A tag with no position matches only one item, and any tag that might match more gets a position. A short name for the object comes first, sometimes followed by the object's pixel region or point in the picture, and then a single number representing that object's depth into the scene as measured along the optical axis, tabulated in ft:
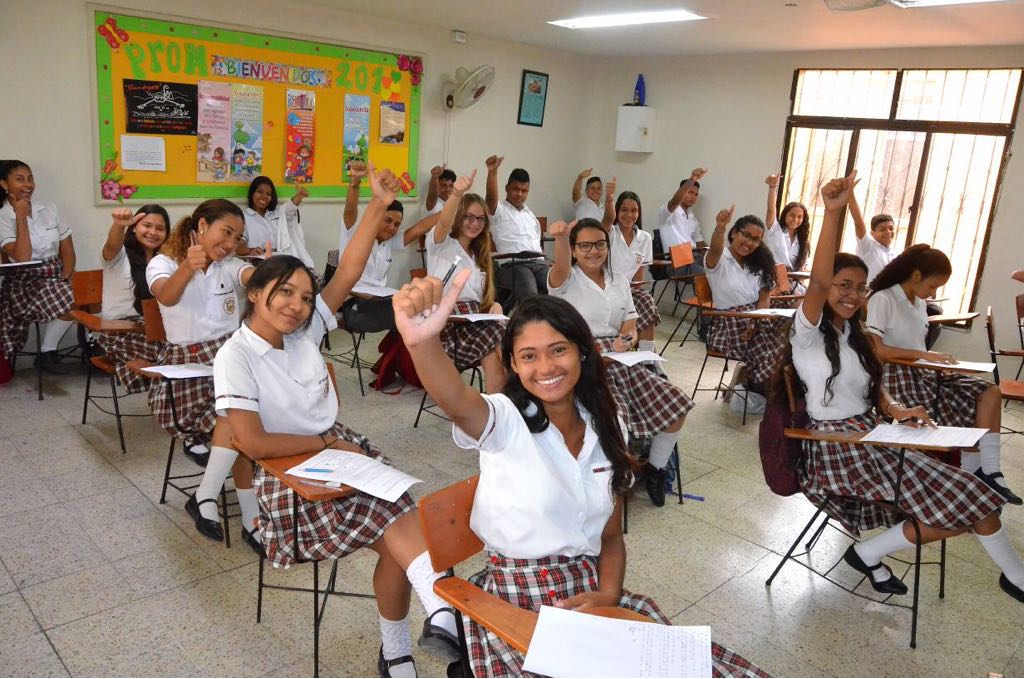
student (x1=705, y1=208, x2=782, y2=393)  15.37
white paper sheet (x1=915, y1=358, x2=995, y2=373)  11.37
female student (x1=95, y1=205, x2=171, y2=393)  12.19
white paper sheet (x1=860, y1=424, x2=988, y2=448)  7.79
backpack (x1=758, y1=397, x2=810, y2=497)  9.09
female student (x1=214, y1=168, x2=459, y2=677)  6.56
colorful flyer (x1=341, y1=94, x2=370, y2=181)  20.45
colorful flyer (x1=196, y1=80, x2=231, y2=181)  17.57
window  19.89
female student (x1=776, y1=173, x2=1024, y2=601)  8.34
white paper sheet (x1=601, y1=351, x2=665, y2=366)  10.73
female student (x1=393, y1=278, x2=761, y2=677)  5.42
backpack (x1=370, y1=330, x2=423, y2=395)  16.17
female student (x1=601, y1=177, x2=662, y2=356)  18.78
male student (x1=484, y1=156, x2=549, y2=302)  20.85
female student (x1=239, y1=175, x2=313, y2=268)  18.51
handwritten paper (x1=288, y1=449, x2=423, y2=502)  6.24
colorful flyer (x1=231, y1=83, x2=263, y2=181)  18.19
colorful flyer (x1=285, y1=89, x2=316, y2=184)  19.24
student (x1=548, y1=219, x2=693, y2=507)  10.89
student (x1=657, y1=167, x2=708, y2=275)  24.17
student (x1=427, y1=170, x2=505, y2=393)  14.23
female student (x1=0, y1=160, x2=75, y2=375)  14.64
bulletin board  16.37
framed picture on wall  24.76
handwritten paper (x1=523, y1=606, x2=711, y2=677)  4.36
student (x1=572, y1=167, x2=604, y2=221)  25.75
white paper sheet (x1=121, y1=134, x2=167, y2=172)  16.60
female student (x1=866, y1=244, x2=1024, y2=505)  11.64
